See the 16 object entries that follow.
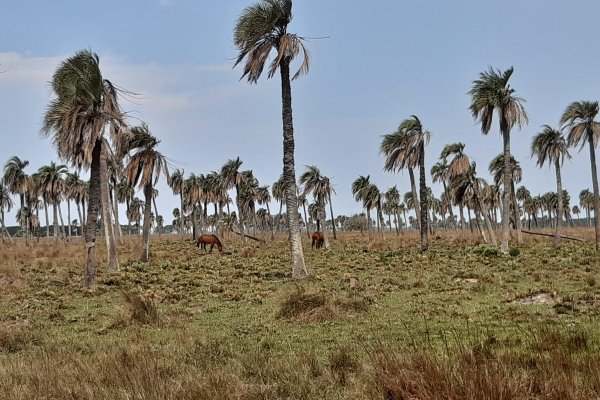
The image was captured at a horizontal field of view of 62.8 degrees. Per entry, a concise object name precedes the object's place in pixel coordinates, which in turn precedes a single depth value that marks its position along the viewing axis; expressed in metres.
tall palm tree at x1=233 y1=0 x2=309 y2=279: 21.42
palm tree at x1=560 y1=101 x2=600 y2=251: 33.84
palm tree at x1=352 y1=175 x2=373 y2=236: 65.44
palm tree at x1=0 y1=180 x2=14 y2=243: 71.62
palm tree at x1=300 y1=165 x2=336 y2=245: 53.91
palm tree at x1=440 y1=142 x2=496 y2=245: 40.81
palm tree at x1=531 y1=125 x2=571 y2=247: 39.81
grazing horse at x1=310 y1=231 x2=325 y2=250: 43.59
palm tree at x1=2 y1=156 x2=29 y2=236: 61.50
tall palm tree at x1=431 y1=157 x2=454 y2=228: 59.66
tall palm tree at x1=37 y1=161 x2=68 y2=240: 60.69
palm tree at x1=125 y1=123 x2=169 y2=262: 30.38
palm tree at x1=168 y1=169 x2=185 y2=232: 73.69
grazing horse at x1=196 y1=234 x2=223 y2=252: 41.56
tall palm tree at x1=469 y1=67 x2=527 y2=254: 30.80
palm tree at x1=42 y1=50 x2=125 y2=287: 18.89
